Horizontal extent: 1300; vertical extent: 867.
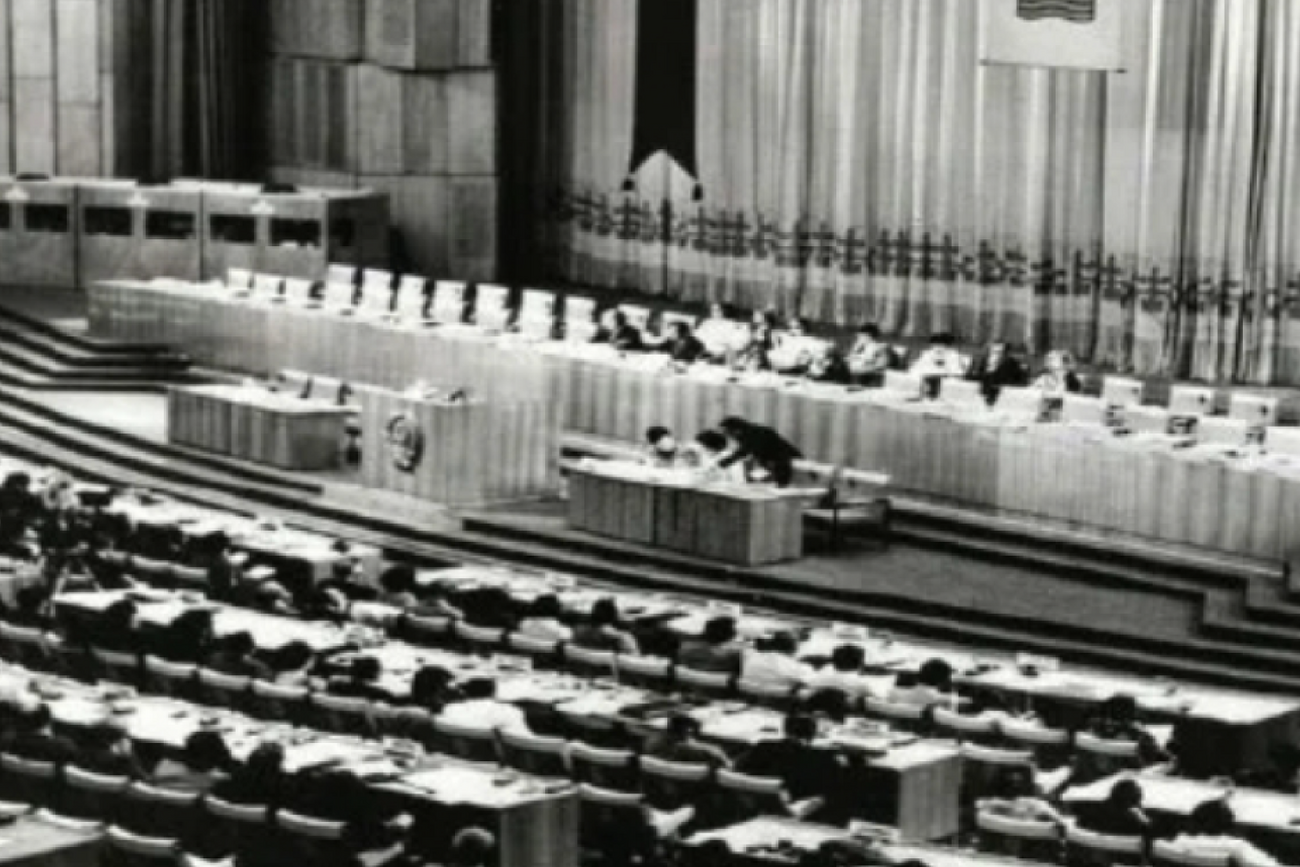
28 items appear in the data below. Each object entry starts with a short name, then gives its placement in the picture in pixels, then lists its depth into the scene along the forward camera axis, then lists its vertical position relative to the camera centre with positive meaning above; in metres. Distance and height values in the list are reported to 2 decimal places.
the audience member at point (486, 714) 14.02 -3.19
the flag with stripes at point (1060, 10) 21.62 +0.11
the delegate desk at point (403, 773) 12.35 -3.19
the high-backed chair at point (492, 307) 24.05 -2.30
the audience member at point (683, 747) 13.36 -3.16
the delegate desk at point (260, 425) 22.14 -3.02
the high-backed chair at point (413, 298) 24.68 -2.31
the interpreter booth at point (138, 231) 27.97 -2.05
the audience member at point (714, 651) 15.49 -3.18
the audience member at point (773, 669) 15.22 -3.21
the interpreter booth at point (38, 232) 28.47 -2.11
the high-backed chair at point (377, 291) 25.09 -2.28
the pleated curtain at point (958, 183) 24.78 -1.40
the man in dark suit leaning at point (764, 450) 19.47 -2.71
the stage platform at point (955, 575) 17.30 -3.38
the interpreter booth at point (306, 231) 27.56 -1.99
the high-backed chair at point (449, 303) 24.48 -2.31
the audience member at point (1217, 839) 12.05 -3.19
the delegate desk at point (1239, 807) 12.41 -3.19
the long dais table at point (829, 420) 18.66 -2.70
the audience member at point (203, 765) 12.91 -3.17
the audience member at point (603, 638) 15.83 -3.19
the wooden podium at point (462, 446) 20.83 -2.94
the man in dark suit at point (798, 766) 13.17 -3.18
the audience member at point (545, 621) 16.19 -3.20
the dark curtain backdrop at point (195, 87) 30.31 -0.79
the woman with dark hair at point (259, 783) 12.49 -3.13
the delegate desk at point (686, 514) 19.23 -3.14
